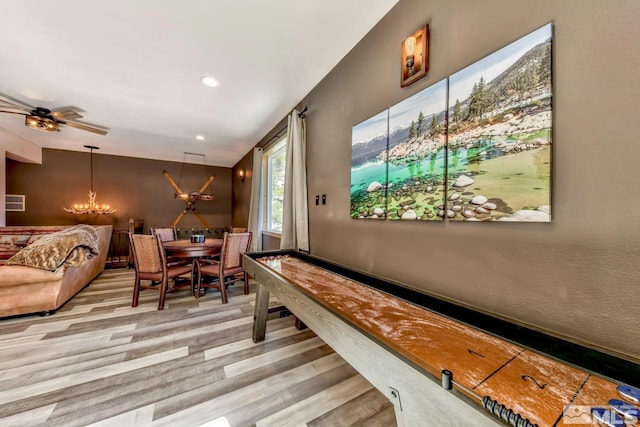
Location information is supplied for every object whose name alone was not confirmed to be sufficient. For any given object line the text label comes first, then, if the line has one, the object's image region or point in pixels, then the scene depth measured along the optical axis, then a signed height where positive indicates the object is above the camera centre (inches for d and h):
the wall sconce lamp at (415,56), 58.9 +40.7
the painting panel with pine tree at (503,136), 39.3 +14.4
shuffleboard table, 22.7 -19.5
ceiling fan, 116.5 +50.3
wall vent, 196.5 +6.2
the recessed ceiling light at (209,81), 101.7 +57.7
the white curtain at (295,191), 111.0 +9.8
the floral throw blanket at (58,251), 103.5 -19.5
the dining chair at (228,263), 124.5 -30.1
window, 170.1 +18.5
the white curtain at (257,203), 175.3 +5.8
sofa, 98.9 -34.7
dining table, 122.2 -20.9
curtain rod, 116.7 +48.9
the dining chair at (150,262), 115.4 -26.6
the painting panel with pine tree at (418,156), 54.6 +14.3
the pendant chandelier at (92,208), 200.7 +2.0
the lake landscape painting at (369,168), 70.4 +13.8
